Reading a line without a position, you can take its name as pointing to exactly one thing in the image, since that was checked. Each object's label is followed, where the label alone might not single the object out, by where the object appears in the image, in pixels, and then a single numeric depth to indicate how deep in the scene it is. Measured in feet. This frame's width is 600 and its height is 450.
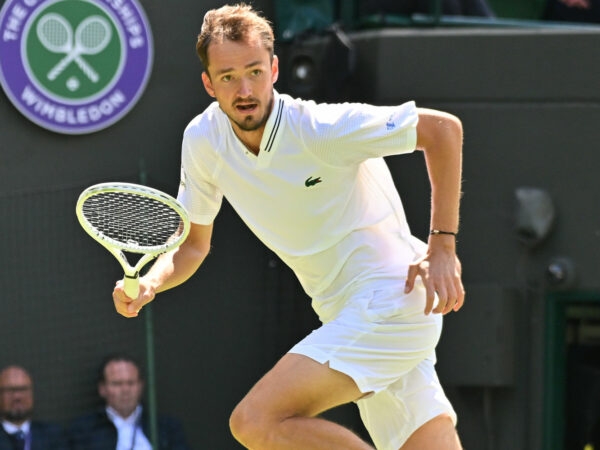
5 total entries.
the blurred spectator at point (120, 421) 50.52
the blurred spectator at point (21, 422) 49.42
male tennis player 30.25
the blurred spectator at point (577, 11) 57.98
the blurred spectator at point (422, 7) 55.26
